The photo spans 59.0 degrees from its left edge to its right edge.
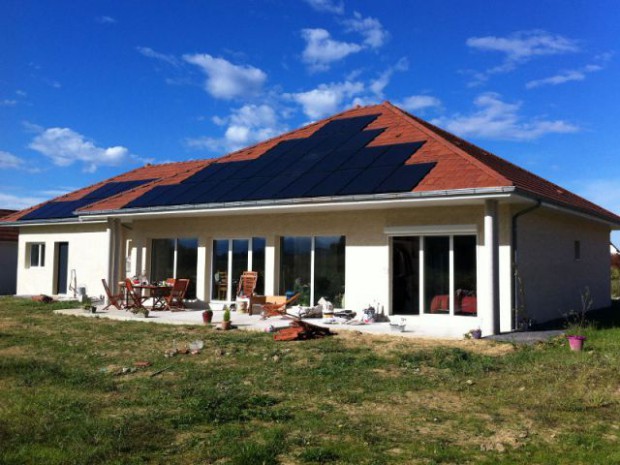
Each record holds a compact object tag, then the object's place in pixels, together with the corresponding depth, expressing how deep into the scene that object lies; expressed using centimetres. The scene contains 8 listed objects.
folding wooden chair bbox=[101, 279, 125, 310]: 1590
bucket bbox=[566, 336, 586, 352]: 900
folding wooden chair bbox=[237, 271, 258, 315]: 1524
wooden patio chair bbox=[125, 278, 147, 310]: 1543
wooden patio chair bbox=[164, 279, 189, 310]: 1587
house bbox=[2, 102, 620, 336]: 1189
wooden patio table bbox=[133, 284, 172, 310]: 1532
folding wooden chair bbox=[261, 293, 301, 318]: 1387
